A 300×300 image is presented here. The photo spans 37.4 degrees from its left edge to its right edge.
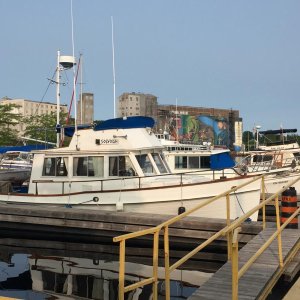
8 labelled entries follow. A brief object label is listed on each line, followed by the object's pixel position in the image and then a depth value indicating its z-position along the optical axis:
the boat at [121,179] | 13.26
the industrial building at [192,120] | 112.81
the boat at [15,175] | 15.59
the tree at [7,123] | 48.97
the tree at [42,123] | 52.94
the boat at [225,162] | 18.81
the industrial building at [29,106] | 154.55
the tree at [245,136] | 126.41
